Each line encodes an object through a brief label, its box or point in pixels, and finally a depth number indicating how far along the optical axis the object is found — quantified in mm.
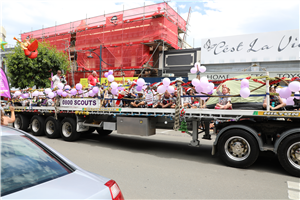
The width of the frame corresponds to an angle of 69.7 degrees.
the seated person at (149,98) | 7254
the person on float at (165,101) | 6873
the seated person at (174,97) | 6535
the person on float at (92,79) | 9516
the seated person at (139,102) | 7378
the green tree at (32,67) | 19172
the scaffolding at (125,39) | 20000
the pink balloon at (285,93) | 4884
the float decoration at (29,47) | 11344
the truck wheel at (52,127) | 9203
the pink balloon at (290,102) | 5512
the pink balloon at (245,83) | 5375
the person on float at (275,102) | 5430
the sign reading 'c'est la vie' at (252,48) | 14953
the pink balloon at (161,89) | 6543
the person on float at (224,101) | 6318
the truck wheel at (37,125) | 9867
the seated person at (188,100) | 6693
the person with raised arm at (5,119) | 4772
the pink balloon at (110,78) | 7965
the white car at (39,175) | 1698
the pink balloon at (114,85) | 7563
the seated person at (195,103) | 7133
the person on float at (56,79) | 10359
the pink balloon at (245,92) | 5152
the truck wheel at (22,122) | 11096
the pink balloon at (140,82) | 7151
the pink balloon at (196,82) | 5837
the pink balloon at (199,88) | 5871
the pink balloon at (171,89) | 6461
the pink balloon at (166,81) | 6391
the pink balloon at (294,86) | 4688
